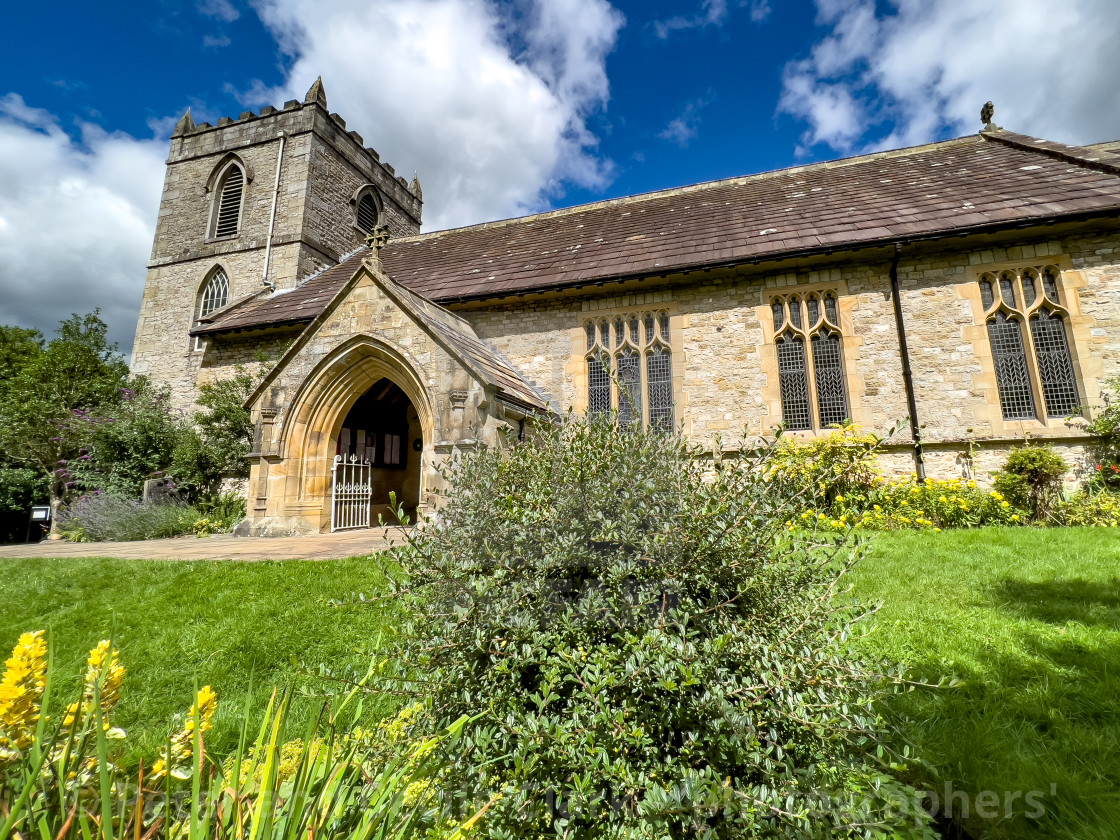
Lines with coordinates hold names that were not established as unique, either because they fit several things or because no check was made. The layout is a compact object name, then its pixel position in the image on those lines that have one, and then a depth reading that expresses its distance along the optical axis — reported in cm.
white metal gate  1031
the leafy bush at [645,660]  161
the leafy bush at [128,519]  1042
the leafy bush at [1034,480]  849
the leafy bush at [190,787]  110
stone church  904
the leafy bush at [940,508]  815
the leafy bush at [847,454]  911
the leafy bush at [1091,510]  771
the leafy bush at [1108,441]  842
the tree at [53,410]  1532
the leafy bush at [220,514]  1095
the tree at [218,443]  1254
